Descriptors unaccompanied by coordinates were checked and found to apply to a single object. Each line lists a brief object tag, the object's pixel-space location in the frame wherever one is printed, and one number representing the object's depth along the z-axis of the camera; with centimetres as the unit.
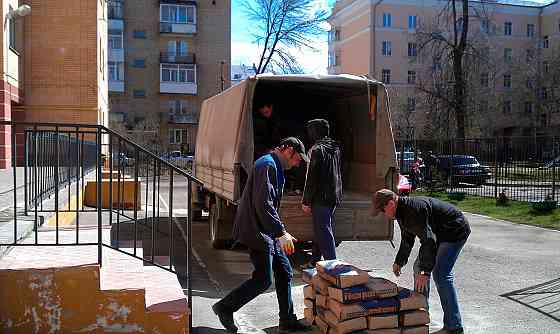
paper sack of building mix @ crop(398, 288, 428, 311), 545
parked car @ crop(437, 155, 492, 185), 1936
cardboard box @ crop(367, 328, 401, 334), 536
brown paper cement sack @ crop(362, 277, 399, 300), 542
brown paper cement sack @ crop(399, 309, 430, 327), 544
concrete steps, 493
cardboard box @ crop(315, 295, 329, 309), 567
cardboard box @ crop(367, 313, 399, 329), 535
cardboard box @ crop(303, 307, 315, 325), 591
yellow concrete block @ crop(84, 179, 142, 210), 1012
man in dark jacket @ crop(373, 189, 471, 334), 542
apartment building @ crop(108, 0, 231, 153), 6041
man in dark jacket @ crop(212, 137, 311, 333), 554
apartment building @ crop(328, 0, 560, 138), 5269
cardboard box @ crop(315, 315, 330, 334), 553
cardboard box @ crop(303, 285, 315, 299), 596
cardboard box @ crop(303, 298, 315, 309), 593
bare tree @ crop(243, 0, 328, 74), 4359
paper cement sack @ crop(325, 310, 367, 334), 527
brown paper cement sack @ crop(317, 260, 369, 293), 542
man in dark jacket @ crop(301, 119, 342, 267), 763
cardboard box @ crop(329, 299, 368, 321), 527
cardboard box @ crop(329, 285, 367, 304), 534
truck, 838
